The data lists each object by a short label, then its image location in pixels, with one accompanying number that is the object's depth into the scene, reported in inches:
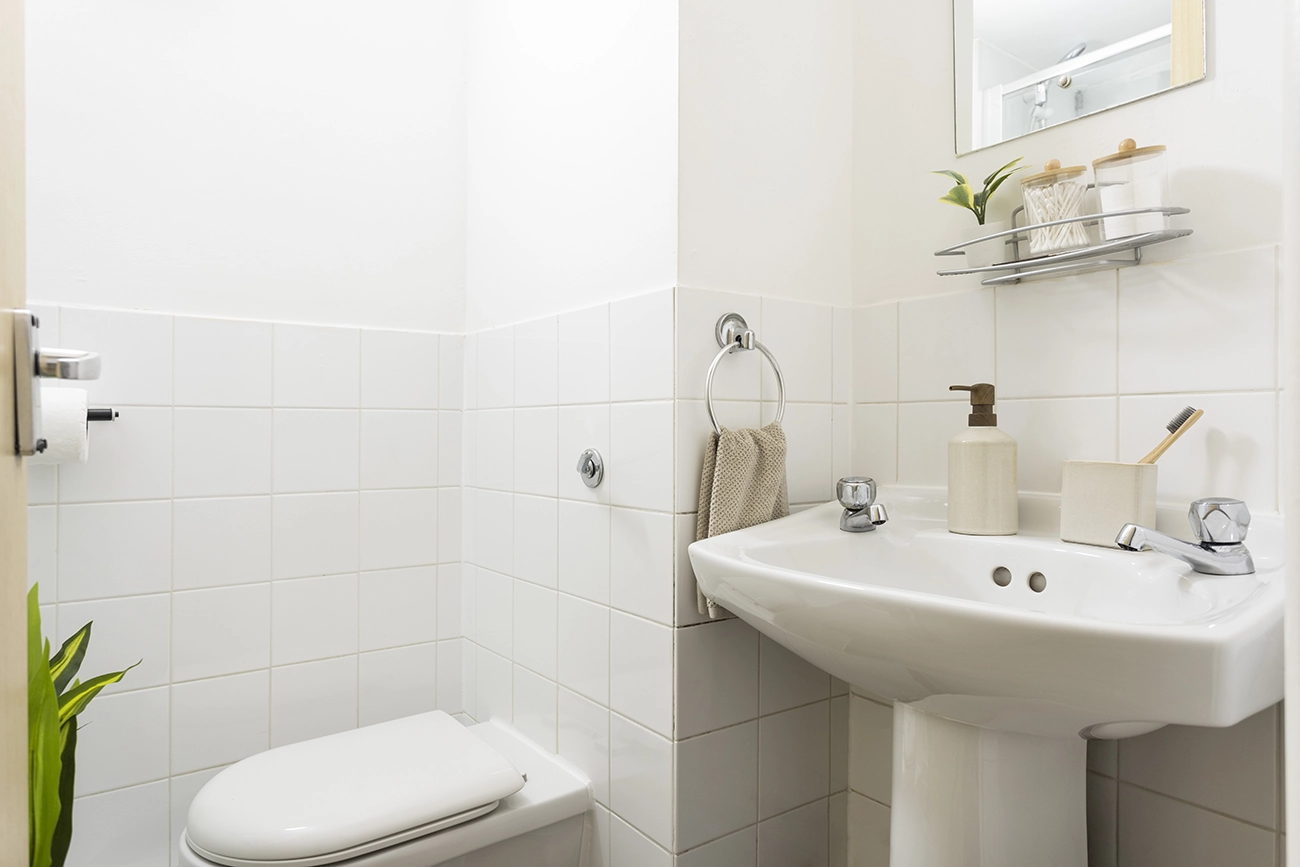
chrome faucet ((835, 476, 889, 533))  41.7
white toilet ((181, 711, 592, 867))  40.3
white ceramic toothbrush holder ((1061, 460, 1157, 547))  34.7
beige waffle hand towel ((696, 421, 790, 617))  41.8
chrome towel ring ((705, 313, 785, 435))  43.8
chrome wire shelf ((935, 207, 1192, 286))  35.6
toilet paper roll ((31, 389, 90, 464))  44.6
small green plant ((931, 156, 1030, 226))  42.5
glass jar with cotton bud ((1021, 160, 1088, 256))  38.1
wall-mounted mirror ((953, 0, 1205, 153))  36.9
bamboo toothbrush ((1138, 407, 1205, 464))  34.1
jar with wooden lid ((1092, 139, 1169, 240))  35.5
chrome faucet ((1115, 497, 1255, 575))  29.3
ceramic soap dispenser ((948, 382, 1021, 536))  39.4
